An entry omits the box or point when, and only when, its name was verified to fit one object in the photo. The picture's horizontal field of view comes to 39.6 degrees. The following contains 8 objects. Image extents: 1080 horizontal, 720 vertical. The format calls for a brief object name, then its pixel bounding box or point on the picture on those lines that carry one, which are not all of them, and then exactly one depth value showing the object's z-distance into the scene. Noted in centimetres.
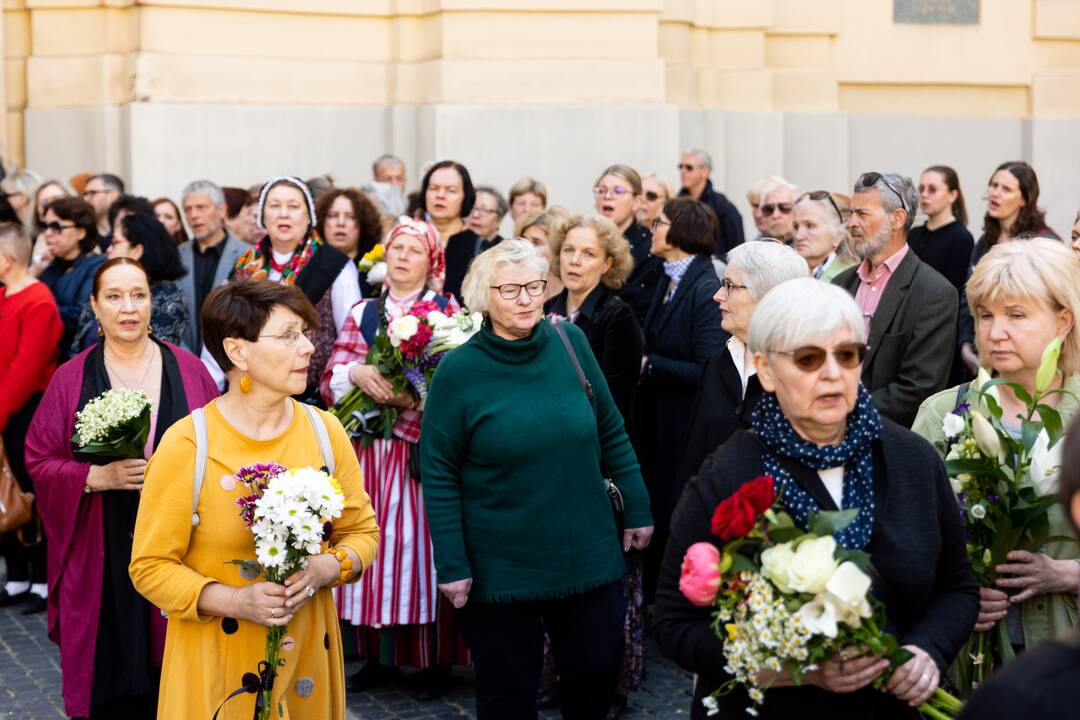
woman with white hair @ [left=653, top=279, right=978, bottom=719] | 336
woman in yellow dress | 419
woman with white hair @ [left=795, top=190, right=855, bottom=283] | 792
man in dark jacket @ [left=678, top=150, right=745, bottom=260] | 1151
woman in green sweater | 490
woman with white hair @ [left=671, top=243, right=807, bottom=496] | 496
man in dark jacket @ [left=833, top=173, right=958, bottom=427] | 570
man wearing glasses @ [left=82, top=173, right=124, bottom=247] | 1113
